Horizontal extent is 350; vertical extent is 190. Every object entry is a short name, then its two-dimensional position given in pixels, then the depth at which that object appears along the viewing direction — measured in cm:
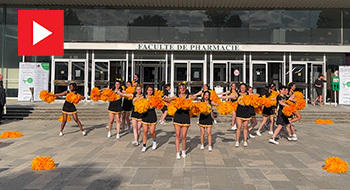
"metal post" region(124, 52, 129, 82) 1931
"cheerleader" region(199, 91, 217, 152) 744
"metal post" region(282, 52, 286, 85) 1936
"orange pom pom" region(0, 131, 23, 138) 936
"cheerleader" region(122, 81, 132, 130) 981
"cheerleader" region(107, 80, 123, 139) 923
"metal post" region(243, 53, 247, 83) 1933
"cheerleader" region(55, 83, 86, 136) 950
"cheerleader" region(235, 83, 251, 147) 812
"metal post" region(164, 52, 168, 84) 1936
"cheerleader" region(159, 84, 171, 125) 1221
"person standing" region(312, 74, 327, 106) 1689
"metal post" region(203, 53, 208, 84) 1930
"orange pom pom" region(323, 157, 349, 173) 569
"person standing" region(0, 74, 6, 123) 1140
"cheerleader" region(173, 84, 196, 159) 678
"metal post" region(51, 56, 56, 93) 1906
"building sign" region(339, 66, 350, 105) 1716
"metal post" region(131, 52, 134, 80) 1934
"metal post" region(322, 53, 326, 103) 1927
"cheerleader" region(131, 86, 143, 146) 779
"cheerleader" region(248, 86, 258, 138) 991
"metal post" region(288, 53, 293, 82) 1936
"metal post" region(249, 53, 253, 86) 1931
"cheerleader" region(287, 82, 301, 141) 898
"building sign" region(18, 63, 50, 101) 1775
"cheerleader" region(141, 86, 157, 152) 751
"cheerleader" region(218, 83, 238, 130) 863
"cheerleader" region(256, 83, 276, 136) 1010
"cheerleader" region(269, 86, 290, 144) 866
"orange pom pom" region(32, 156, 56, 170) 572
